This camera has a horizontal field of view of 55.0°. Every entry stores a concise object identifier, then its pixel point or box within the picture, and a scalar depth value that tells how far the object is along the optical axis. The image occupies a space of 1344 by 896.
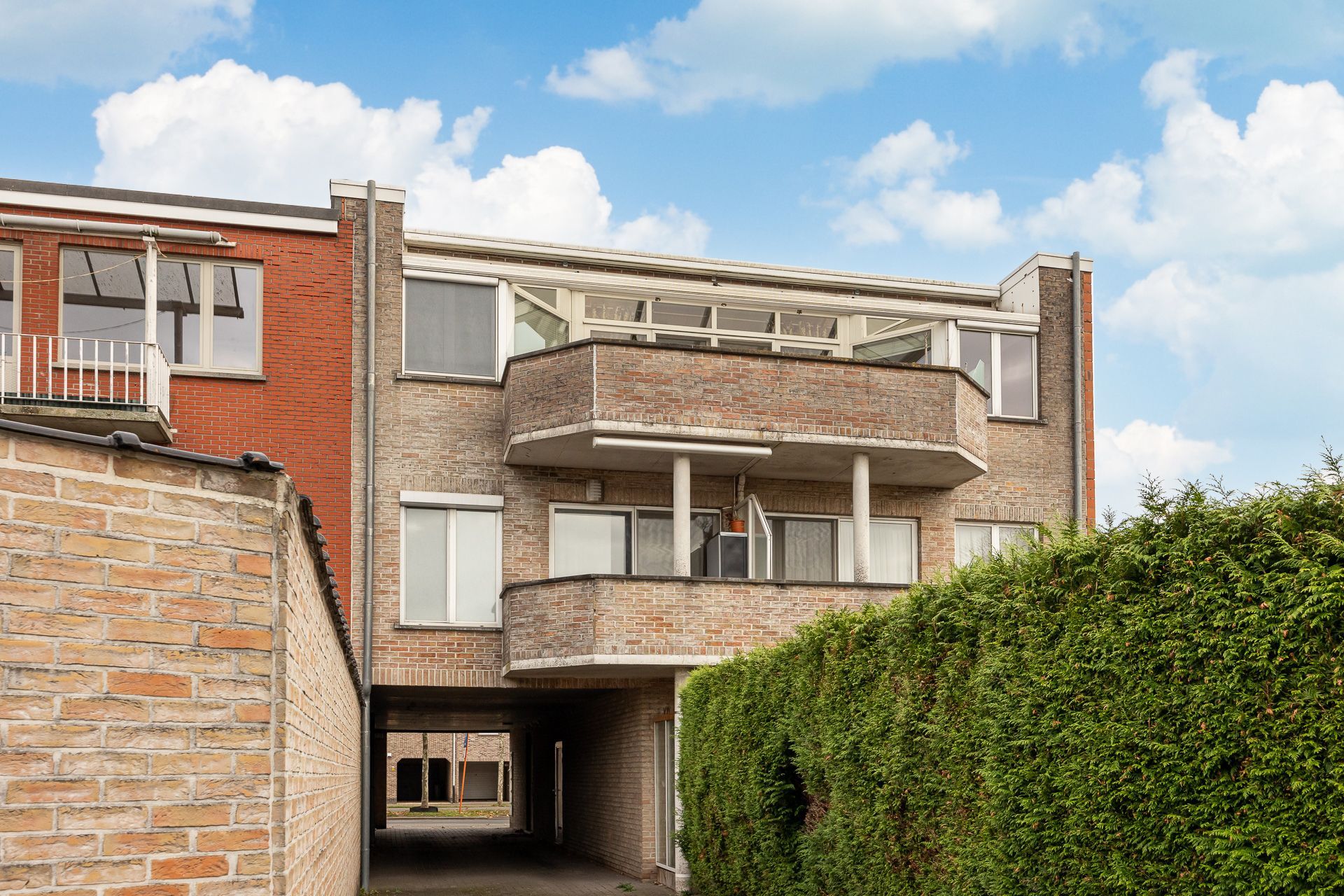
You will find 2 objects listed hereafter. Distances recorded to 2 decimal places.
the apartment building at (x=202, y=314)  17.05
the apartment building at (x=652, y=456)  17.41
